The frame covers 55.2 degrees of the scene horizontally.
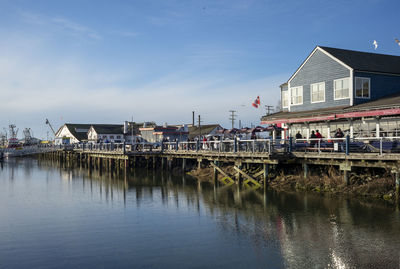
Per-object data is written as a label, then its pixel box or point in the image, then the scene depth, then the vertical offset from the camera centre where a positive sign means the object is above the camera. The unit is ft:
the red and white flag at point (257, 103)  131.44 +9.39
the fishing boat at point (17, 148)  261.65 -11.77
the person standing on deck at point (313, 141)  84.96 -2.63
